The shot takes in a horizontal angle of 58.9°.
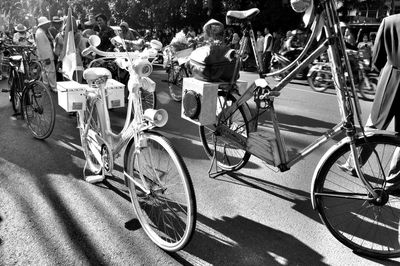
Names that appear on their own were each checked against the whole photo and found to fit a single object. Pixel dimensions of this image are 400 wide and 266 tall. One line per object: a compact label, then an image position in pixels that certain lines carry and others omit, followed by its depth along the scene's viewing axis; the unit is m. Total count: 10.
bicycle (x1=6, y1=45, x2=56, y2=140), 4.57
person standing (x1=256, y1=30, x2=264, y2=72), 15.09
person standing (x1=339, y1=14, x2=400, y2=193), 2.94
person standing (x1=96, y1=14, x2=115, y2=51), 7.61
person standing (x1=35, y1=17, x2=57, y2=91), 7.06
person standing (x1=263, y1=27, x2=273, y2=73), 13.49
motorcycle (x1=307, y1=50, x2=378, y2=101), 8.99
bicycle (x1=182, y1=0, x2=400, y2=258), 2.51
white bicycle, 2.49
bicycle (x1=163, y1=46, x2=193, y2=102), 8.21
